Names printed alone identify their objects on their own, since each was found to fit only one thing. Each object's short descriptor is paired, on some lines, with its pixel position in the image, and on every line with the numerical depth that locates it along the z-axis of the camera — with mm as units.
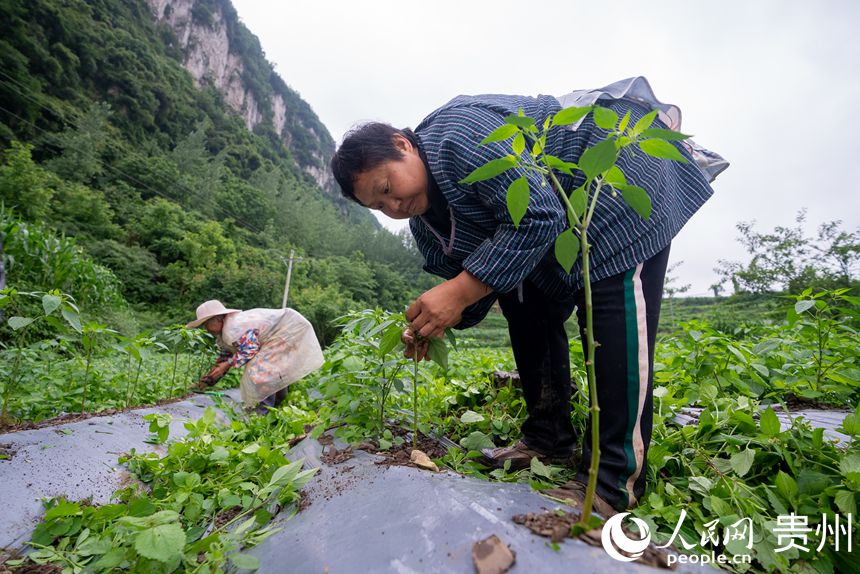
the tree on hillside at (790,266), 13501
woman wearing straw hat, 3631
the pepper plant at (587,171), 600
